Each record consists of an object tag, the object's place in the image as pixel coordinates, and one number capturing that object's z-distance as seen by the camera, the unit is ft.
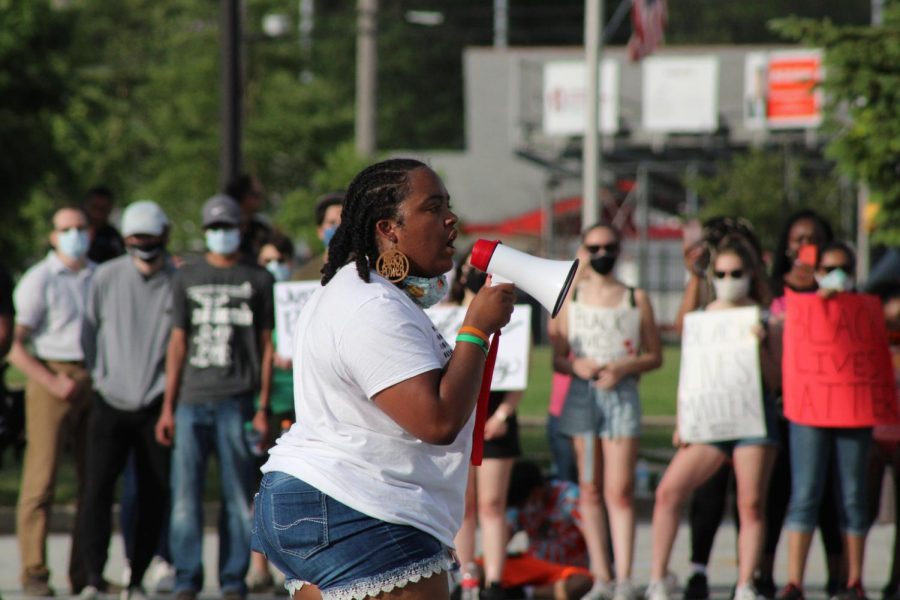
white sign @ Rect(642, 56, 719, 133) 255.25
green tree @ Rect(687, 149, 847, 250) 220.81
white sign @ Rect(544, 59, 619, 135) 263.10
